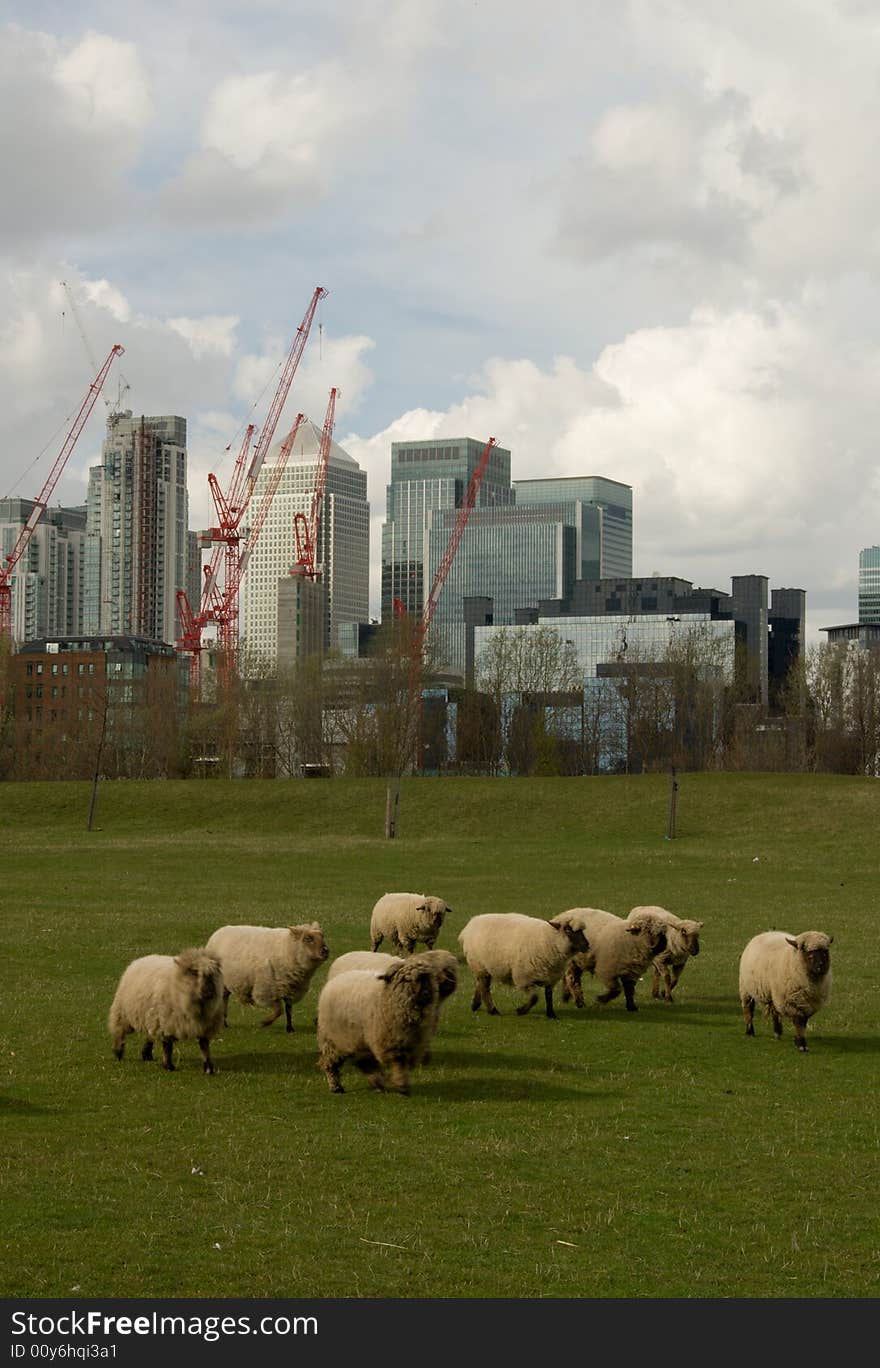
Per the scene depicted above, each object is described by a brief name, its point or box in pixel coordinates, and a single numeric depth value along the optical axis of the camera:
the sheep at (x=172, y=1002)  16.92
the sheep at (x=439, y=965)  16.38
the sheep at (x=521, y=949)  20.98
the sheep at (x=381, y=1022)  15.93
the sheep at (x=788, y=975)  18.87
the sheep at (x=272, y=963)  19.77
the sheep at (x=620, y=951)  22.25
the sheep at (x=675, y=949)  23.19
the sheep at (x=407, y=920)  25.19
